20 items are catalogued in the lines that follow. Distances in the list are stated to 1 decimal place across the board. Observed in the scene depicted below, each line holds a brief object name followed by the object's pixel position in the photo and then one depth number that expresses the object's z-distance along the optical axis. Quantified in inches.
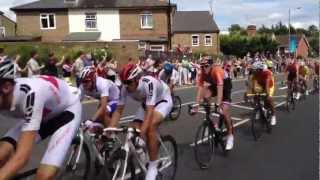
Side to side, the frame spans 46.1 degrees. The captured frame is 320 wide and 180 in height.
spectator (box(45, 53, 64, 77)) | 485.5
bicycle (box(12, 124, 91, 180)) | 162.5
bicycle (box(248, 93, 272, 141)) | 314.7
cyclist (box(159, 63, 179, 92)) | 338.5
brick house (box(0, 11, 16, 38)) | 1831.9
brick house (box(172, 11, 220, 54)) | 1713.7
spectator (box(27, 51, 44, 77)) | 472.6
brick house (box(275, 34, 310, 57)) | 2831.1
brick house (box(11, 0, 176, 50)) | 1421.2
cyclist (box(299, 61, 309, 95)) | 575.0
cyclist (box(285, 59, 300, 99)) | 510.3
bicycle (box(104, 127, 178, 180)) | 166.8
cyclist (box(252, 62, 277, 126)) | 341.3
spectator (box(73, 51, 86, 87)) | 492.8
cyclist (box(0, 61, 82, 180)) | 111.1
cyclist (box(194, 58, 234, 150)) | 253.2
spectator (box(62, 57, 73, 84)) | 509.6
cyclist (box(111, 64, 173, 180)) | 169.8
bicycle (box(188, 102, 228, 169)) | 238.6
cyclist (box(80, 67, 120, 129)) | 186.3
